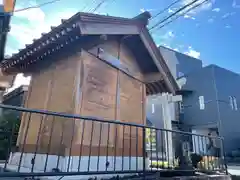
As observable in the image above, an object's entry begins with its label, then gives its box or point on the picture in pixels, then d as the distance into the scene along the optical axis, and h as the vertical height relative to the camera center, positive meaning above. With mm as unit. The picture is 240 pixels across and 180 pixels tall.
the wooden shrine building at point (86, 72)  3414 +1561
